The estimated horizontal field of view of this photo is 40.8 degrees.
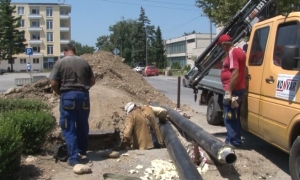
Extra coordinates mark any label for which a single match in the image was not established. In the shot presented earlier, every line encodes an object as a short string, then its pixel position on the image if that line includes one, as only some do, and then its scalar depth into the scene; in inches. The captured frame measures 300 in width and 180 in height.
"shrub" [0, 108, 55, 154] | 247.1
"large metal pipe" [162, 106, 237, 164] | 213.5
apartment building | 3705.7
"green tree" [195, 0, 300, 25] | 698.8
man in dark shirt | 241.8
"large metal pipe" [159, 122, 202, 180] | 205.1
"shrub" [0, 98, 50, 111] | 344.5
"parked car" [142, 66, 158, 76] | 2159.2
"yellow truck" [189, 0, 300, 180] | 206.7
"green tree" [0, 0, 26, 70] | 3024.1
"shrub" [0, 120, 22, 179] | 196.9
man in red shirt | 264.5
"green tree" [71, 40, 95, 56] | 5482.3
